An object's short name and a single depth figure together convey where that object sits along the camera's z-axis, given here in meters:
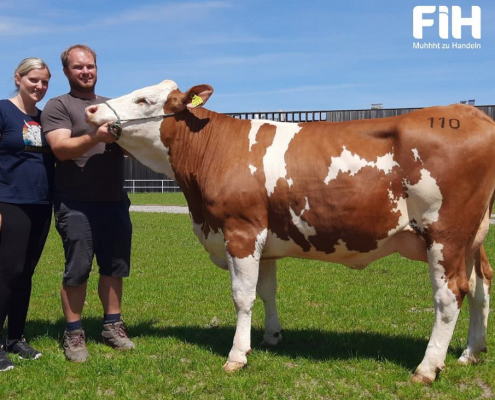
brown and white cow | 4.70
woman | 5.23
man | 5.43
